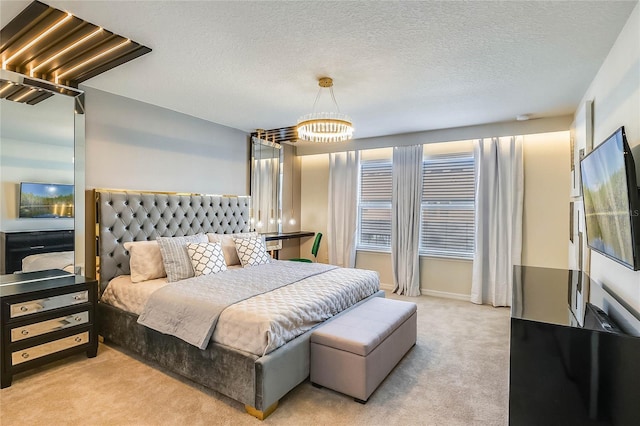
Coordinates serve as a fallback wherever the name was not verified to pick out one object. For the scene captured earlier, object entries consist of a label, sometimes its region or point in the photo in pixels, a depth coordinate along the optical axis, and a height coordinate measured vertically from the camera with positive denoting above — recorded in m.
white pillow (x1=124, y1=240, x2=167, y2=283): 3.21 -0.54
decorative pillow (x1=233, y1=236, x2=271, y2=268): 3.93 -0.53
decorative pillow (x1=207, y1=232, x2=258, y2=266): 4.04 -0.47
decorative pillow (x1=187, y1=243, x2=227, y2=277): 3.36 -0.53
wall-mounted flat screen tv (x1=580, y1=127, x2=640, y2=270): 1.59 +0.06
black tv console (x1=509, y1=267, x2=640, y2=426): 1.44 -0.76
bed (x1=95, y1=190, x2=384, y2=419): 2.17 -0.84
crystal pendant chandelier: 3.02 +0.82
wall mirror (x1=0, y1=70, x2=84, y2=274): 2.71 +0.26
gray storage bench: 2.29 -1.07
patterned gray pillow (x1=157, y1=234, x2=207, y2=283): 3.23 -0.51
